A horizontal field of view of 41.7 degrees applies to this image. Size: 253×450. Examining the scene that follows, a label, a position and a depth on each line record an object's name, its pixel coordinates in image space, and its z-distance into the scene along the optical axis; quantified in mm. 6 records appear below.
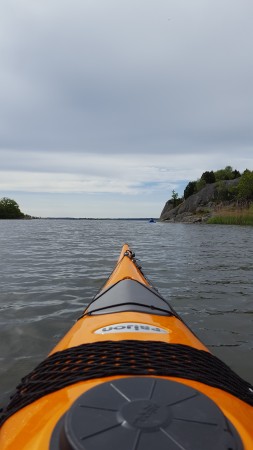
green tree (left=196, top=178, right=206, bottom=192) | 76938
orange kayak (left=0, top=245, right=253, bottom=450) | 1065
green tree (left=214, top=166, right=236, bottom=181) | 81000
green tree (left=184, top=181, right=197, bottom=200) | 82250
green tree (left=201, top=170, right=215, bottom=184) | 79125
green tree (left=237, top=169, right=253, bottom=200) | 55875
